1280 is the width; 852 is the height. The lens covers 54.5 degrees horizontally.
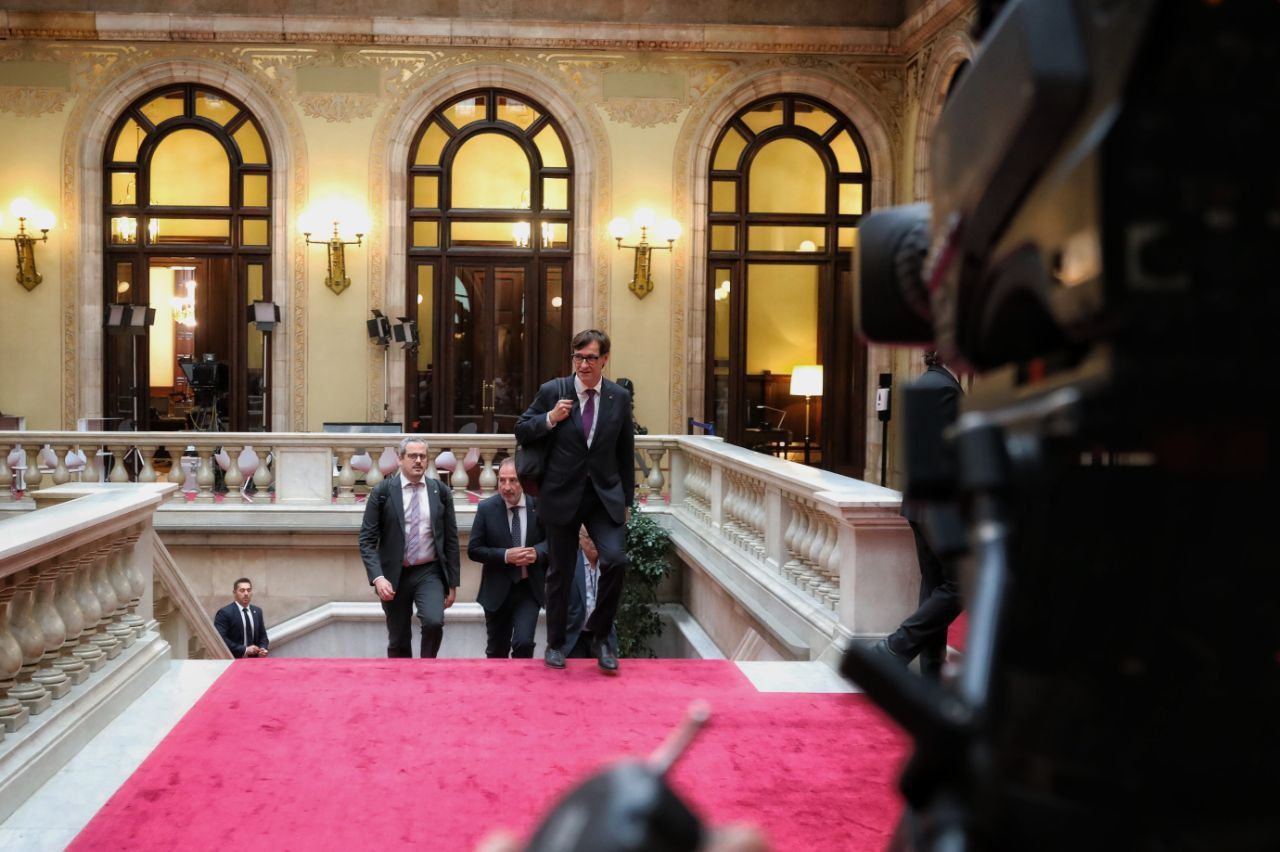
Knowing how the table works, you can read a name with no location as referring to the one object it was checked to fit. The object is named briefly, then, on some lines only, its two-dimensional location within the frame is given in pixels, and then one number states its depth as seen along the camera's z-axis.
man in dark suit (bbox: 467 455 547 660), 8.01
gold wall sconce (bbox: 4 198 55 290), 15.50
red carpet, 3.89
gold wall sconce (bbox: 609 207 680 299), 15.88
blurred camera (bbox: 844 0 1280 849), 0.77
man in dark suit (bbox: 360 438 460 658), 7.96
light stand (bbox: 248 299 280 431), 15.39
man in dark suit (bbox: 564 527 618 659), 7.42
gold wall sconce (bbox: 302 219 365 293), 15.70
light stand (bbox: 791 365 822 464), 15.63
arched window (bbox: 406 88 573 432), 16.09
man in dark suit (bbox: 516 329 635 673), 6.07
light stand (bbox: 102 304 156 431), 15.28
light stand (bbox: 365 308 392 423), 15.68
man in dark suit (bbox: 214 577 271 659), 9.58
